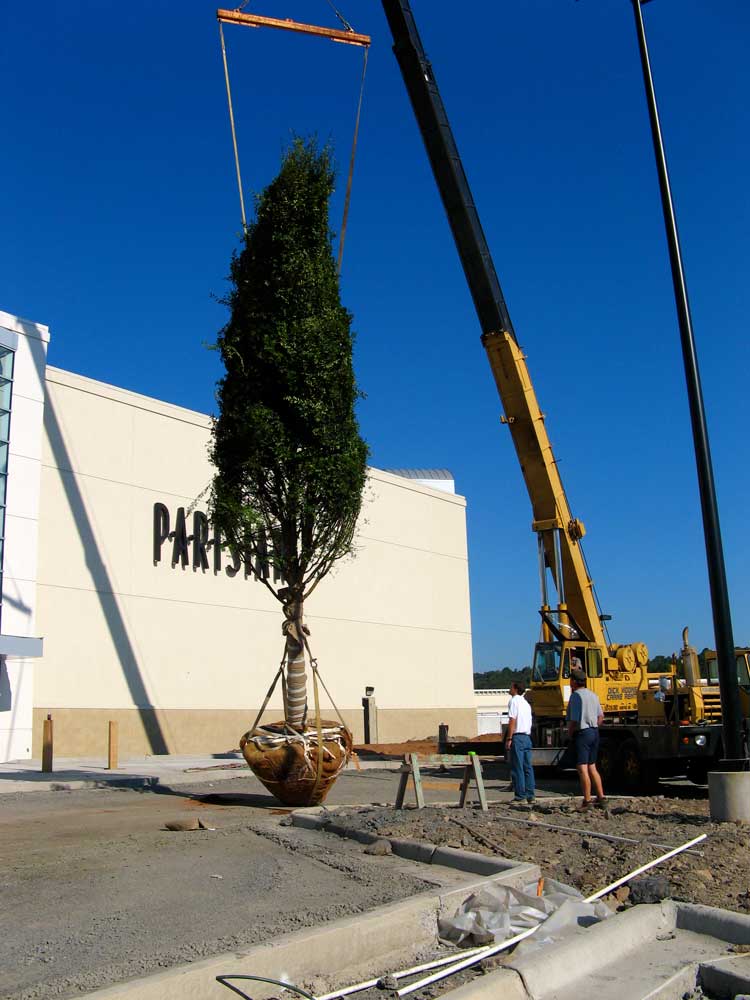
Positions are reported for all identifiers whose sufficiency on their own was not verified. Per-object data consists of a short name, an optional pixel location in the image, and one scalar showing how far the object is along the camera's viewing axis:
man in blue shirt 12.09
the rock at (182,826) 9.55
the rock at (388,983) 4.83
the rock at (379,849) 8.00
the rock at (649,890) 6.29
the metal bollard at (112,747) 19.85
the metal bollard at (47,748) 18.60
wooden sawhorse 10.42
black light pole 9.91
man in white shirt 12.16
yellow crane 19.41
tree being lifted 12.23
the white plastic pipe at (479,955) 4.85
